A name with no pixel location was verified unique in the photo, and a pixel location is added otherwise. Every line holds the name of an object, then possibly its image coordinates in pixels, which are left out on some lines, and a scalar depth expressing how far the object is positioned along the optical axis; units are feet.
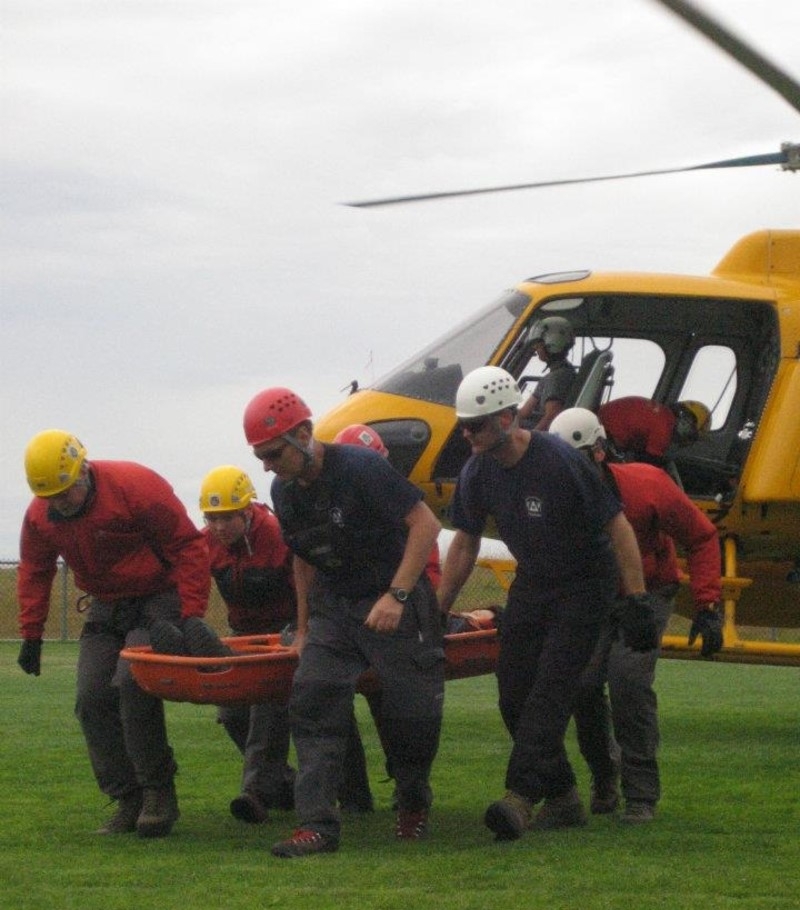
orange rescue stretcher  41.66
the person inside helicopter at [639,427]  64.97
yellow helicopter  67.88
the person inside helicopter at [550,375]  65.70
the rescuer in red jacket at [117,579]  44.04
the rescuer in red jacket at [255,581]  47.92
